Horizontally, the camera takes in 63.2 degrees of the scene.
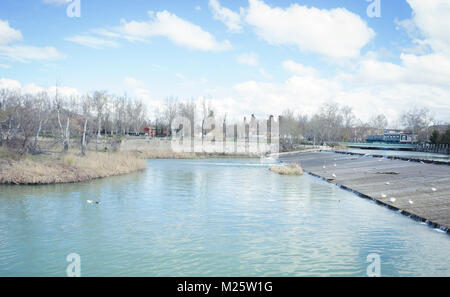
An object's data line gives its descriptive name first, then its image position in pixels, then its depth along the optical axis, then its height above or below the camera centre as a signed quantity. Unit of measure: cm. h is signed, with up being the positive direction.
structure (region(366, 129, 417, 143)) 14800 +114
